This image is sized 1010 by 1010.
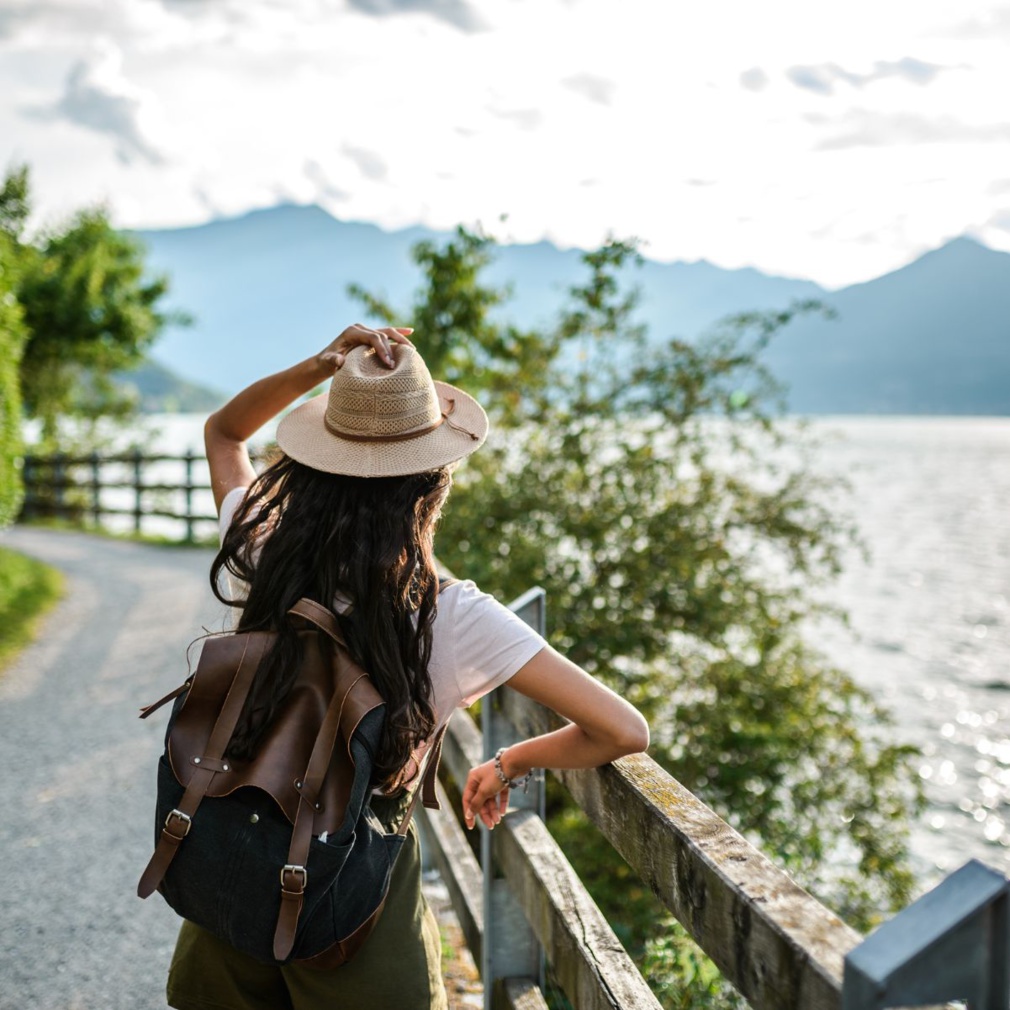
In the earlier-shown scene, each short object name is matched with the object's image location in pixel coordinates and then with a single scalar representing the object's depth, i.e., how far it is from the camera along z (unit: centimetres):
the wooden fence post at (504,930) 270
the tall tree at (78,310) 1759
